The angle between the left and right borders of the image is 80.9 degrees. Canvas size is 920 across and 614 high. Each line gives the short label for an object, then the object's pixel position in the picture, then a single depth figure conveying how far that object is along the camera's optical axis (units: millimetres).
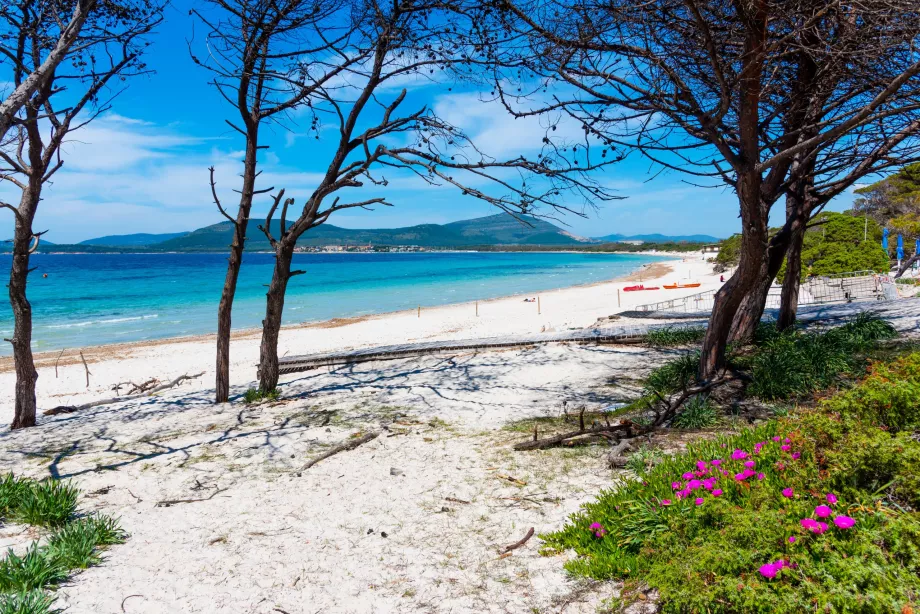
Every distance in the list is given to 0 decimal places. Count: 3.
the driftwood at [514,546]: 3328
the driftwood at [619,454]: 4367
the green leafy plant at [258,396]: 7855
